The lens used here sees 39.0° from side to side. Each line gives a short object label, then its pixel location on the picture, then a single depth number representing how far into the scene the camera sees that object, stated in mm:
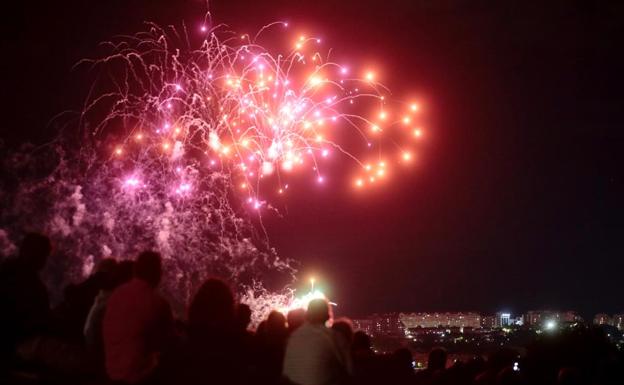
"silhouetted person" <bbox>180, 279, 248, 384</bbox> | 7785
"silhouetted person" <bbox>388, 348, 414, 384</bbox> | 11742
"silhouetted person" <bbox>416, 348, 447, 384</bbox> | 12922
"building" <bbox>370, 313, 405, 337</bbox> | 109225
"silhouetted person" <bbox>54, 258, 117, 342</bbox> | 9406
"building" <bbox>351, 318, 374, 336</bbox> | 105050
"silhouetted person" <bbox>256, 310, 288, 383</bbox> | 9852
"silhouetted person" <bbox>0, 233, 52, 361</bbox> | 8109
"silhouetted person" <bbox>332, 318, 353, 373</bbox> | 8781
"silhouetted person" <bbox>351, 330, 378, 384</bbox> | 11078
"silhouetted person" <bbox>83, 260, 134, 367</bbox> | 8687
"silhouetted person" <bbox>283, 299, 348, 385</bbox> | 8672
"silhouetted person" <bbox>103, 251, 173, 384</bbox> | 7809
